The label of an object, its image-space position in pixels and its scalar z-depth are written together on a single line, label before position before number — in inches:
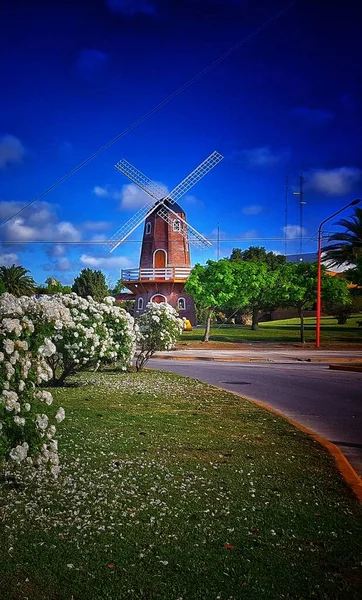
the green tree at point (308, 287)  1525.6
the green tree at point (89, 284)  2379.4
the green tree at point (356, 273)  1521.9
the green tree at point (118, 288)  3585.1
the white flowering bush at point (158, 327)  690.8
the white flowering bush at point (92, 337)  485.4
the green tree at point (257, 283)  1616.6
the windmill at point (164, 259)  2058.3
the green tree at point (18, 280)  1742.1
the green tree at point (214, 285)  1592.0
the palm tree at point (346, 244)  1804.9
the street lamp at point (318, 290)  1341.4
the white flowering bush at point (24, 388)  192.5
